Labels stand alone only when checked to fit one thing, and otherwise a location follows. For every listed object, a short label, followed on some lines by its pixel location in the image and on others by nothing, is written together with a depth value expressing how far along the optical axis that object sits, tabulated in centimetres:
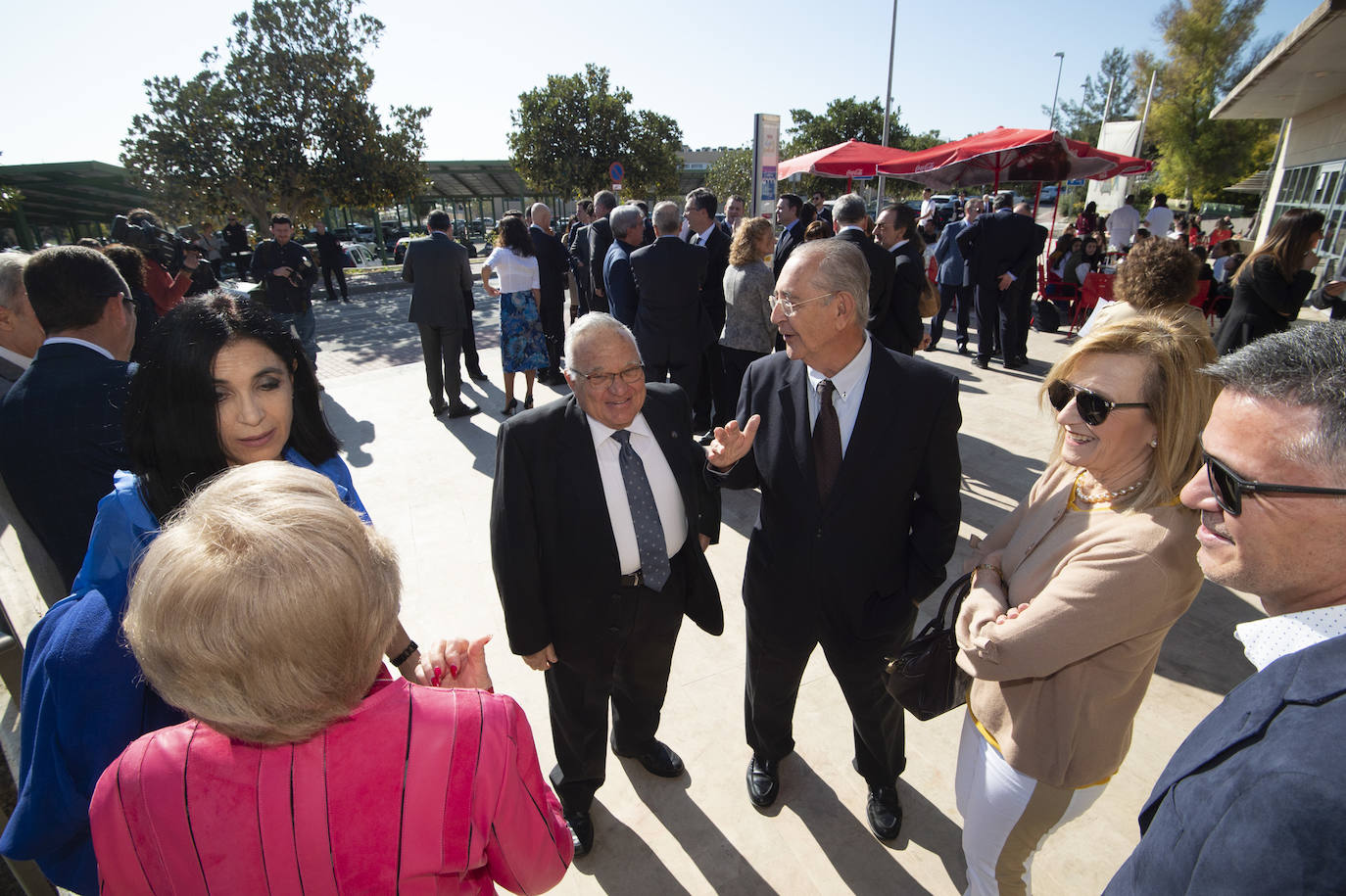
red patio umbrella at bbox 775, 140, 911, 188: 1022
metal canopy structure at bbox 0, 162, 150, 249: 2097
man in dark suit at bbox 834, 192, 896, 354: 475
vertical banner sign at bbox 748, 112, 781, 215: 817
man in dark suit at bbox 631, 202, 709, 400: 513
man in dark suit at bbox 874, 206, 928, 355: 518
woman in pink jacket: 83
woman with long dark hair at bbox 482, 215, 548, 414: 633
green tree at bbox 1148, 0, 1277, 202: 2644
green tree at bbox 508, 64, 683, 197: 2533
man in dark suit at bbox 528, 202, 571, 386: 689
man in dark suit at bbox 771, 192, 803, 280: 645
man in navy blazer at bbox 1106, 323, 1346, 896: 71
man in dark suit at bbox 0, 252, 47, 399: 273
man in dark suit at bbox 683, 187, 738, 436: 620
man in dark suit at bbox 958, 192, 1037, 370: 746
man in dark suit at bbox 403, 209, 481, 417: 631
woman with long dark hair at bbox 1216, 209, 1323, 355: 411
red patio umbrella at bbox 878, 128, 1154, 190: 769
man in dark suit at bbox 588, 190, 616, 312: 714
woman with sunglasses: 138
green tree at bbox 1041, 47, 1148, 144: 5356
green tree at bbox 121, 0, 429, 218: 1576
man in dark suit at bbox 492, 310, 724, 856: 203
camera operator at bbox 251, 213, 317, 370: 680
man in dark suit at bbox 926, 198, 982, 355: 827
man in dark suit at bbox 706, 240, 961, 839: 201
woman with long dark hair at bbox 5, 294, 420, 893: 121
